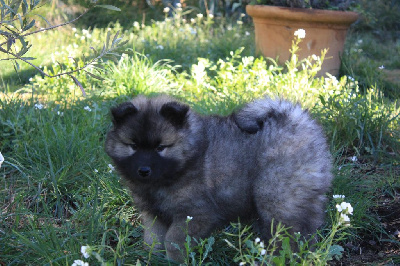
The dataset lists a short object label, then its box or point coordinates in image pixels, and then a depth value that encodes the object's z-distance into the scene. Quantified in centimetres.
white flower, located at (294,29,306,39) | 479
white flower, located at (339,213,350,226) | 215
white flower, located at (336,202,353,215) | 220
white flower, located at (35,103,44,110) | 435
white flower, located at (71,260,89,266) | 200
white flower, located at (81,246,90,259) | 202
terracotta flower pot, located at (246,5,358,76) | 587
